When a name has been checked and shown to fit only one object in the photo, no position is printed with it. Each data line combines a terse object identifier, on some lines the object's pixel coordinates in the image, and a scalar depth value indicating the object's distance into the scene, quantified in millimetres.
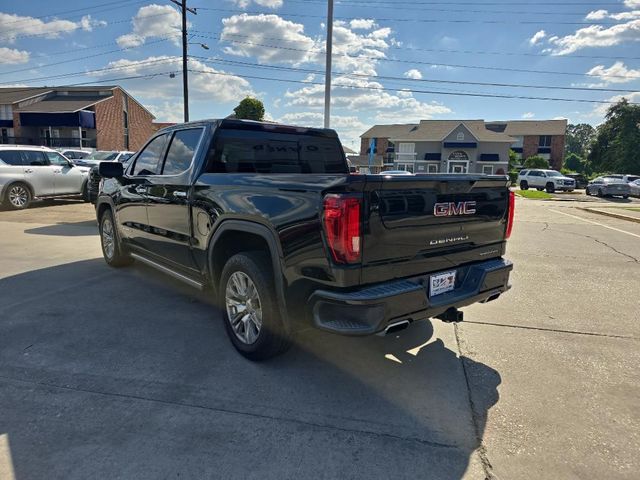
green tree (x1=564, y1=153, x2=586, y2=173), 74312
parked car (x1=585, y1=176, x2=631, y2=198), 27344
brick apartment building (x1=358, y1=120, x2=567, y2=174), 52562
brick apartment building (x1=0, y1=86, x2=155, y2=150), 40406
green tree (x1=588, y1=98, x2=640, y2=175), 46125
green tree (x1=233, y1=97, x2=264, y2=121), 33562
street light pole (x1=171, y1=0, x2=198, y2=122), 22984
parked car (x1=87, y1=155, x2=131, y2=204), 11777
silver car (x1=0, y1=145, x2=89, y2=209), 12156
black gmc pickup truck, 2678
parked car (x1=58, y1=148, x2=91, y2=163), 22023
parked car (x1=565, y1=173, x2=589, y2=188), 45469
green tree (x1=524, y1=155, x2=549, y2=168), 52531
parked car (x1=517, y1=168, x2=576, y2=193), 32438
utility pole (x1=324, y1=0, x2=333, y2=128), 14211
